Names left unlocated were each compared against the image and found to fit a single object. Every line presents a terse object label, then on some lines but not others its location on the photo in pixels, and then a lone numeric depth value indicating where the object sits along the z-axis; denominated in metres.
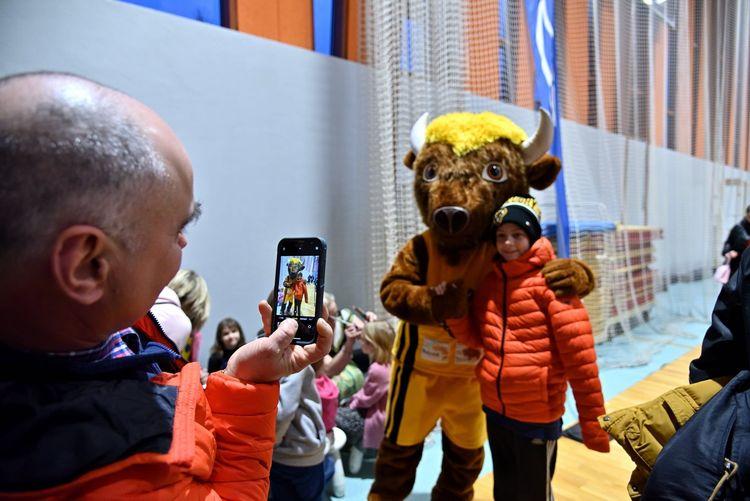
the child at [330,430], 1.80
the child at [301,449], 1.47
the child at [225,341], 1.92
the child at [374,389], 2.04
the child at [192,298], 1.72
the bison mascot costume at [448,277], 1.44
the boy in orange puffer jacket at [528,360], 1.32
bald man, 0.41
